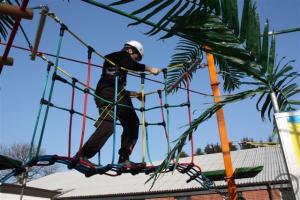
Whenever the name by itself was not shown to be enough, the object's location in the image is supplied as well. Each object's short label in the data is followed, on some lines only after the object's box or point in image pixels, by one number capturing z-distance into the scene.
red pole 1.20
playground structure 2.70
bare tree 32.84
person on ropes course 3.29
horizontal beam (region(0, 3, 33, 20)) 1.16
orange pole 3.32
